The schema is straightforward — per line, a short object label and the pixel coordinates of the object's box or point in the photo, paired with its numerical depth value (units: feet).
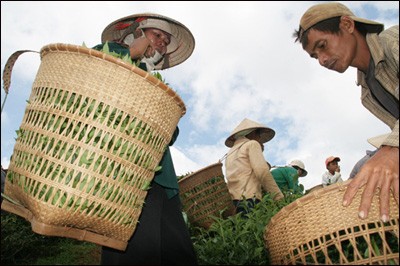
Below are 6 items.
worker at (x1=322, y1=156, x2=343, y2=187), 24.44
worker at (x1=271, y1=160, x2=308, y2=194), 16.34
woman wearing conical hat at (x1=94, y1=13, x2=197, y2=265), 6.73
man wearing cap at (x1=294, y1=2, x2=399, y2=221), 6.05
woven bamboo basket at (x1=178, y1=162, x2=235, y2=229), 13.17
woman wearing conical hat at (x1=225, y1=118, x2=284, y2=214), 13.25
